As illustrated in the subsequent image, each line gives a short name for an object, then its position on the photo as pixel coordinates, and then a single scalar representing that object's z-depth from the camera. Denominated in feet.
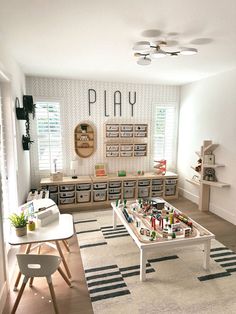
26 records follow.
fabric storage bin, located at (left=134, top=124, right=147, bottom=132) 15.83
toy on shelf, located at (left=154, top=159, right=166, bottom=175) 16.14
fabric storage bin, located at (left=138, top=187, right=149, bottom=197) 15.71
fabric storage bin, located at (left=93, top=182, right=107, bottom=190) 14.79
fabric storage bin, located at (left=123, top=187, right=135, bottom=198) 15.42
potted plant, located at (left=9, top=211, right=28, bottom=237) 6.89
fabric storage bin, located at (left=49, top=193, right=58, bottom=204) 14.07
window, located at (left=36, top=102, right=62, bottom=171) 14.64
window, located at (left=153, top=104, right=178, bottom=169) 16.89
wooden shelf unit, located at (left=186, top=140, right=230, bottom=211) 13.03
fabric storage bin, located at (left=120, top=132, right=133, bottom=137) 15.71
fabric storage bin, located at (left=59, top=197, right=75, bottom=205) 14.24
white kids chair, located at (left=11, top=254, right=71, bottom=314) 5.96
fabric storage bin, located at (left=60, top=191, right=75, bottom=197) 14.20
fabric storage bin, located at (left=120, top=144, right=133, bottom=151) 15.81
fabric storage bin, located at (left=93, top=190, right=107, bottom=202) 14.87
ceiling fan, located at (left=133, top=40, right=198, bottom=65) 7.39
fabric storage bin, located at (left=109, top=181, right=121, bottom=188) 15.07
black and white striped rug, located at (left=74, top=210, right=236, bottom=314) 6.54
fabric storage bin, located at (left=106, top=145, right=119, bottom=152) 15.60
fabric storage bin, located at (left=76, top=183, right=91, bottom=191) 14.48
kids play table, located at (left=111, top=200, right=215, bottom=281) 7.44
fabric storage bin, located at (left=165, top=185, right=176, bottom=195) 16.16
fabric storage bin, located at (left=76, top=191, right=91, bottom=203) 14.56
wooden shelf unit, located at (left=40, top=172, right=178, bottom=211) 14.20
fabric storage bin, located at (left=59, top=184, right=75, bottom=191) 14.15
